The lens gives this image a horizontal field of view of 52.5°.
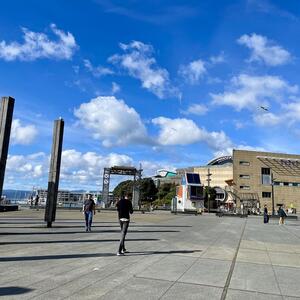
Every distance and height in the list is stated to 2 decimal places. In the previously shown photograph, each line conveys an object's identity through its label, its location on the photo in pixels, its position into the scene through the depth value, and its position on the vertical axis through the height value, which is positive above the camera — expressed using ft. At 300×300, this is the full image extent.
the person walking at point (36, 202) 127.84 -1.22
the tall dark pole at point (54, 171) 48.73 +4.63
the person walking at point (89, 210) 44.27 -1.30
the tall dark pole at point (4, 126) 37.98 +8.88
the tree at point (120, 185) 341.60 +19.99
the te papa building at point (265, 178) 269.72 +27.13
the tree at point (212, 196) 242.62 +7.70
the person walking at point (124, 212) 27.02 -0.83
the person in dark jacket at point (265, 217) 87.45 -2.52
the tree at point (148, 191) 314.42 +13.40
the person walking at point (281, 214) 83.96 -1.39
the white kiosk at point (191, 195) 142.91 +4.60
